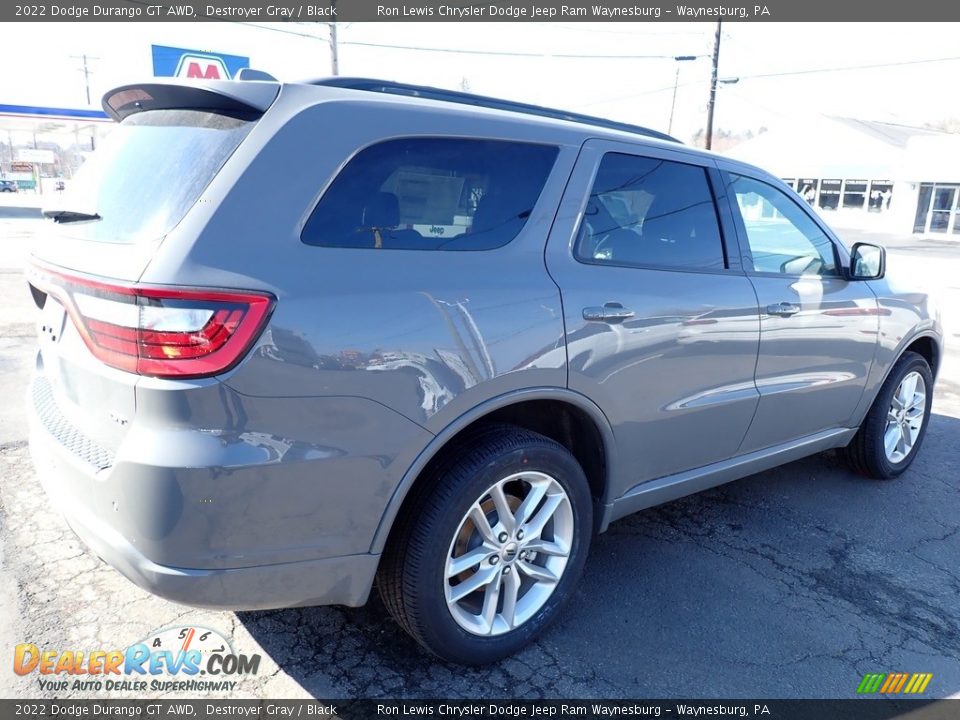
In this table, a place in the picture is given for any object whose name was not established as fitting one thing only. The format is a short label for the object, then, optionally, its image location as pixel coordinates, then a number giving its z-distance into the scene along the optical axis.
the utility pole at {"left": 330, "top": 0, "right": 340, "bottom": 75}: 24.45
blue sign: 21.19
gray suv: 1.91
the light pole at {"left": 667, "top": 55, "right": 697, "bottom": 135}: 29.88
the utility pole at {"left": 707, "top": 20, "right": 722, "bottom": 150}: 27.34
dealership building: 28.25
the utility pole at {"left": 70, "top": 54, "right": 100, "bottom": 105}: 64.75
